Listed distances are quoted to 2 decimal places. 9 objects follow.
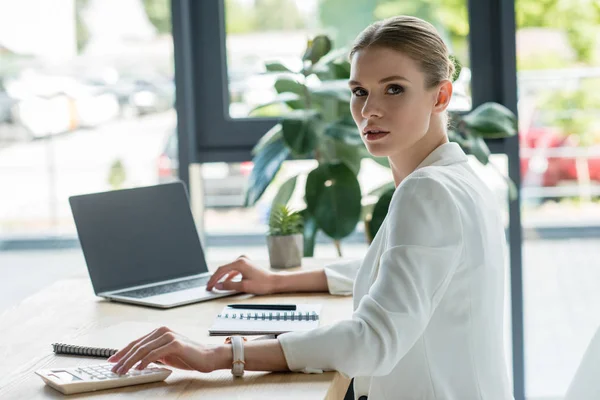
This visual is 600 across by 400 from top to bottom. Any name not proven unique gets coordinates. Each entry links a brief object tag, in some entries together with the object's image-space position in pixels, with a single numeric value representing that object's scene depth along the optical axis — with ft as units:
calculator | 6.23
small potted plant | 9.18
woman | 6.12
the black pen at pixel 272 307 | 7.59
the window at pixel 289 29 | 12.08
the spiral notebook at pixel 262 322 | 7.14
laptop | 8.36
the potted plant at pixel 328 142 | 10.58
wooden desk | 6.25
